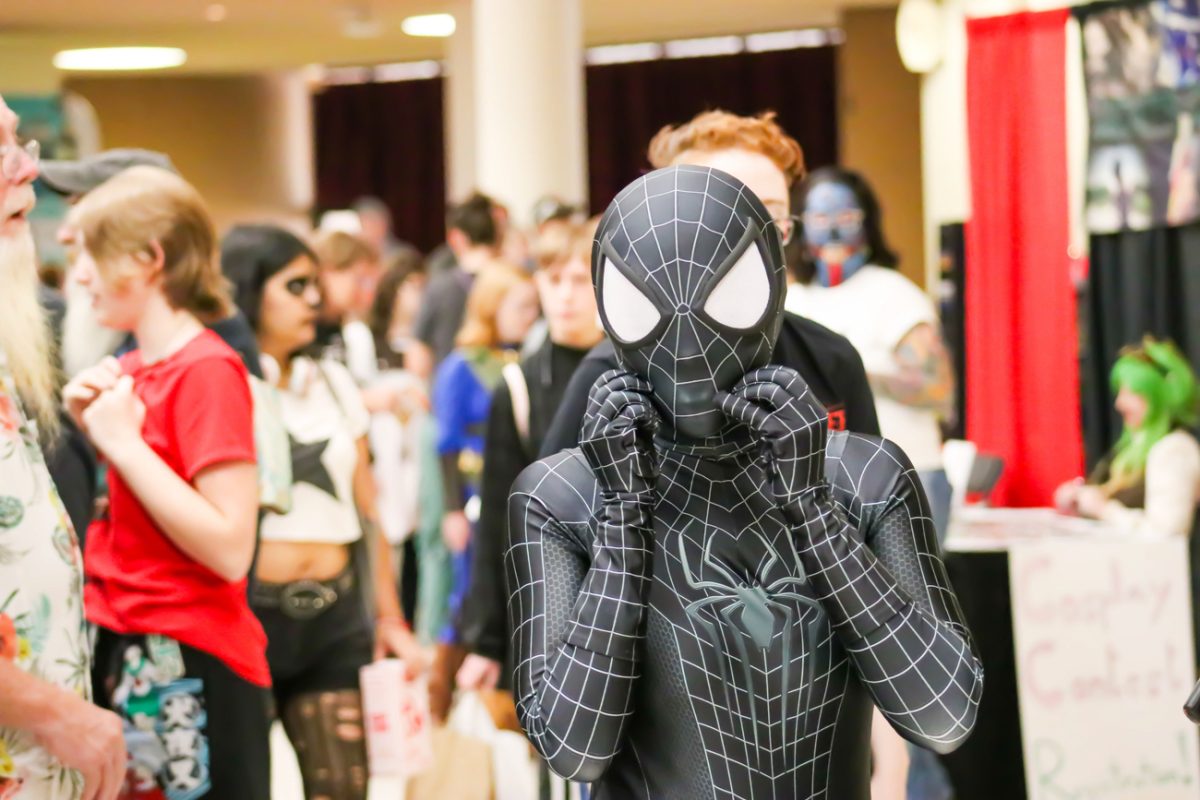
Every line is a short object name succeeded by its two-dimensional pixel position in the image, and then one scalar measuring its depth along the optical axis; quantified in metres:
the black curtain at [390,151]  18.42
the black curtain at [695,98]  16.75
